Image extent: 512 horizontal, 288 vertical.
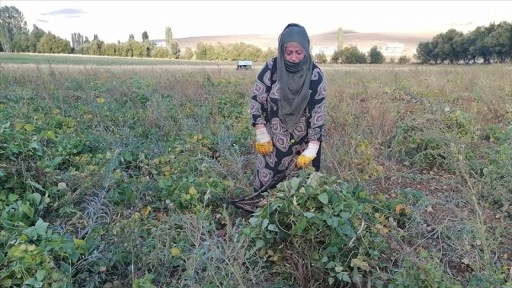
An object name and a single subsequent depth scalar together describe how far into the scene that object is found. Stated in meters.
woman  2.66
